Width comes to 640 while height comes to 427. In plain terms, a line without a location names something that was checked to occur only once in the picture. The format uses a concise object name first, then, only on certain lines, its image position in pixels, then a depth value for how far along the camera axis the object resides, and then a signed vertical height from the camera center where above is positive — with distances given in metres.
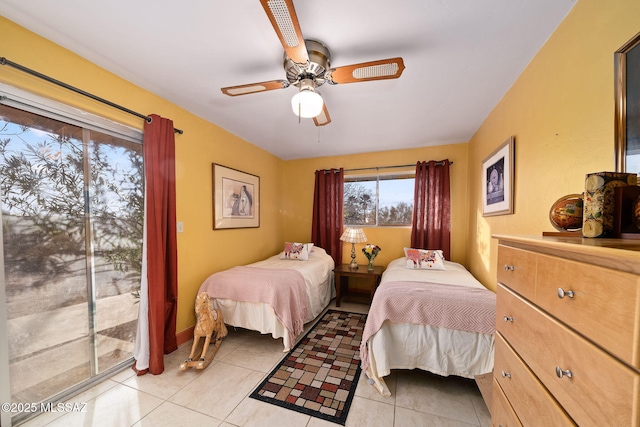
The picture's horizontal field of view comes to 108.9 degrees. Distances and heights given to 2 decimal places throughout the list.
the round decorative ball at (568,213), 0.84 +0.00
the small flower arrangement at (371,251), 3.38 -0.59
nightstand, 3.15 -0.91
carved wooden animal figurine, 1.94 -1.01
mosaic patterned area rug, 1.58 -1.34
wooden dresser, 0.45 -0.31
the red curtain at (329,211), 3.87 +0.00
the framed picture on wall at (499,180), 1.87 +0.30
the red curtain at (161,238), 1.88 -0.24
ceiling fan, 1.10 +0.87
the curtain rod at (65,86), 1.27 +0.81
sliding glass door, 1.39 -0.28
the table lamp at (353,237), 3.42 -0.39
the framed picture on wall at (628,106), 0.84 +0.41
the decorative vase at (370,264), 3.37 -0.79
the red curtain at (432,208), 3.32 +0.05
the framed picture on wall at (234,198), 2.75 +0.17
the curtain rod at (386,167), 3.37 +0.71
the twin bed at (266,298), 2.17 -0.86
